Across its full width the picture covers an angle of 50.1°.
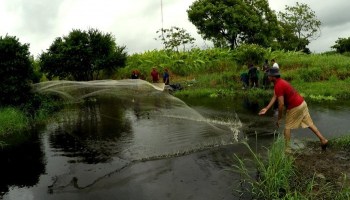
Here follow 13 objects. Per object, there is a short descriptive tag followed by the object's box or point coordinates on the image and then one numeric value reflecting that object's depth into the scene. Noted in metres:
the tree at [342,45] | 38.81
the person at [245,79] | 21.57
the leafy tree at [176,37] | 36.16
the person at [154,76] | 24.76
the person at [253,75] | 20.72
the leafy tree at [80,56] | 25.38
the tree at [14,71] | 16.08
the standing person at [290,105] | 8.17
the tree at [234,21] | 39.06
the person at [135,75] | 25.46
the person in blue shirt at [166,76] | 24.95
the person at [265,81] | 20.95
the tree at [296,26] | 48.16
